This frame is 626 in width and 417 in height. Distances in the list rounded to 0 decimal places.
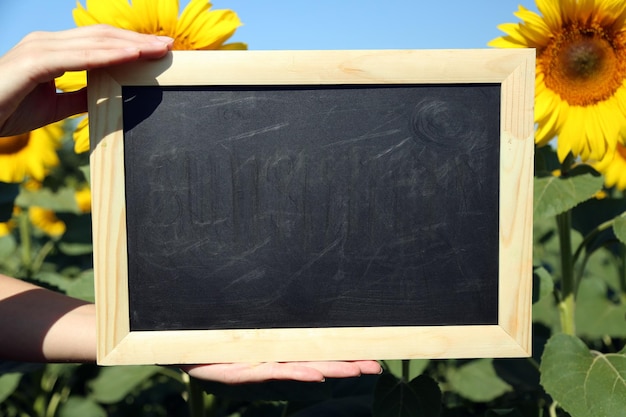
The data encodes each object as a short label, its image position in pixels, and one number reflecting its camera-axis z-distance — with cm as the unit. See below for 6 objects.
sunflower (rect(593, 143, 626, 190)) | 209
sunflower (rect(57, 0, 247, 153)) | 147
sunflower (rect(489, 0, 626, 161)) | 146
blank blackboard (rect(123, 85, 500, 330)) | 118
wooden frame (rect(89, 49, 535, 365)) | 116
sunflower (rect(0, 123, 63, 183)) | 227
